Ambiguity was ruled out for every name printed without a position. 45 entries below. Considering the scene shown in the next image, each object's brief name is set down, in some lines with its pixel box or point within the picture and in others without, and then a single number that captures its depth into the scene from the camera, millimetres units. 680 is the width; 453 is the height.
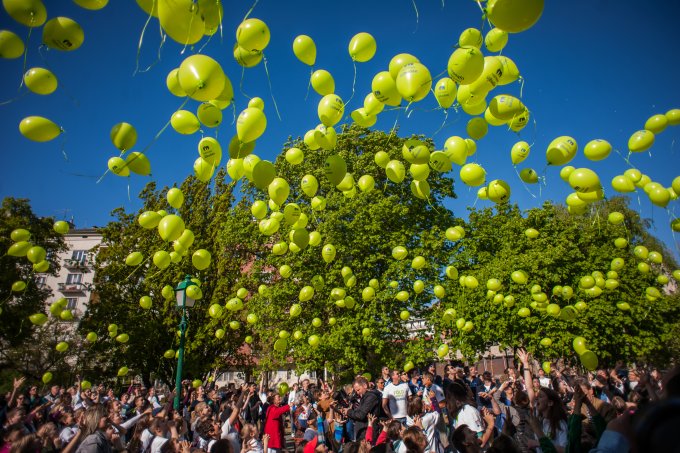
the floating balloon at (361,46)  5652
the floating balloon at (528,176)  6484
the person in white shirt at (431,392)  8508
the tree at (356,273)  15023
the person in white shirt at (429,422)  6235
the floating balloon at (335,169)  6051
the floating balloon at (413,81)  4672
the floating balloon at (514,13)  3762
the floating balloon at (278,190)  6273
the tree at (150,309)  19453
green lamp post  9680
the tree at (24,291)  19734
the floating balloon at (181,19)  3918
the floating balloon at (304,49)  5520
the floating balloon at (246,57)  4941
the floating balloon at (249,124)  4934
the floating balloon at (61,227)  10671
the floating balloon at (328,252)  9289
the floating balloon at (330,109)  5609
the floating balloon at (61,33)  4218
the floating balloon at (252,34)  4586
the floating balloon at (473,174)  6020
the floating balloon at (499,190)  6398
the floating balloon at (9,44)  4152
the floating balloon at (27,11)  3945
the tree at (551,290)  18969
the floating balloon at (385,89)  5273
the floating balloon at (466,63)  4414
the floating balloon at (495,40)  5176
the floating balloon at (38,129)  4738
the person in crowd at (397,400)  8469
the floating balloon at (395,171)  6598
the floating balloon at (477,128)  5801
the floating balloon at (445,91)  5211
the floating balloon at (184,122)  5145
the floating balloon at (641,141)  6711
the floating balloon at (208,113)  5160
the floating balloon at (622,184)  7418
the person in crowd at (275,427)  8234
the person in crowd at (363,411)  7816
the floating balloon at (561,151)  5501
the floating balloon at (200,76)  4203
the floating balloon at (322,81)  5758
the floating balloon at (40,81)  4551
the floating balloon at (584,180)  5918
